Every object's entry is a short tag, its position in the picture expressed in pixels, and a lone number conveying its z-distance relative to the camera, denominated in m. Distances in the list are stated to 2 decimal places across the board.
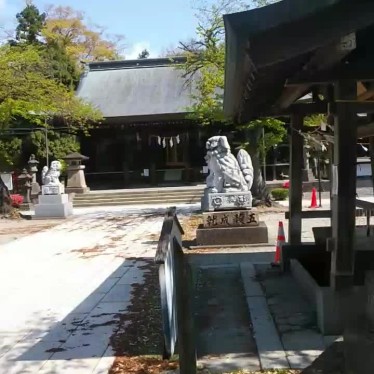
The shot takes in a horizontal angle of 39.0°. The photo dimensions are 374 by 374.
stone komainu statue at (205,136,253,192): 11.89
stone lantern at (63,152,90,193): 27.83
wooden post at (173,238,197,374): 3.09
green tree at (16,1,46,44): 47.78
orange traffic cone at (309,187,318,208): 19.68
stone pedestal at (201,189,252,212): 11.56
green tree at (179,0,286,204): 18.06
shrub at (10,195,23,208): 23.83
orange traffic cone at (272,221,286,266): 8.29
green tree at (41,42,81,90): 35.03
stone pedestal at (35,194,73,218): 20.80
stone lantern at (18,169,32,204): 25.25
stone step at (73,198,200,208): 25.21
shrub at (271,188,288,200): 22.92
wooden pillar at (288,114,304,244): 7.29
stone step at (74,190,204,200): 26.36
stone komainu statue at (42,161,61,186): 21.34
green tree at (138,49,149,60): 66.41
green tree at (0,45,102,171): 19.12
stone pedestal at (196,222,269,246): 11.30
